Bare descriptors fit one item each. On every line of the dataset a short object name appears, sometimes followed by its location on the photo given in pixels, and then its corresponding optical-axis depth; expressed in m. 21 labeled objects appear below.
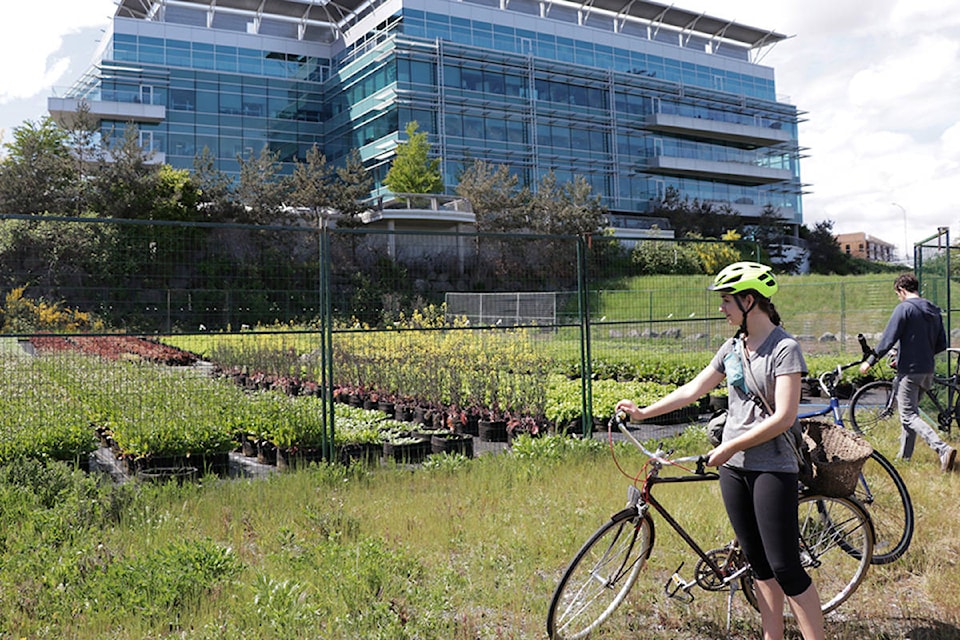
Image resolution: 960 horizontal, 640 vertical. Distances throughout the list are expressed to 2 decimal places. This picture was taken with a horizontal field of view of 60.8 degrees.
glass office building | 53.97
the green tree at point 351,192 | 46.50
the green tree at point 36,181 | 37.44
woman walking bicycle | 3.79
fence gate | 10.91
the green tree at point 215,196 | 42.34
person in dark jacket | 8.25
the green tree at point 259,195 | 43.81
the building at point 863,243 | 141.84
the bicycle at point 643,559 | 4.28
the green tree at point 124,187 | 37.34
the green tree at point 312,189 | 45.78
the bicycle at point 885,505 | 5.34
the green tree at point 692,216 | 62.84
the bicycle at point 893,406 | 9.48
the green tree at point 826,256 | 69.09
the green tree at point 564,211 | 49.31
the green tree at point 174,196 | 39.06
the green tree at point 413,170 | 48.00
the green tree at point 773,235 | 67.19
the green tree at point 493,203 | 48.38
